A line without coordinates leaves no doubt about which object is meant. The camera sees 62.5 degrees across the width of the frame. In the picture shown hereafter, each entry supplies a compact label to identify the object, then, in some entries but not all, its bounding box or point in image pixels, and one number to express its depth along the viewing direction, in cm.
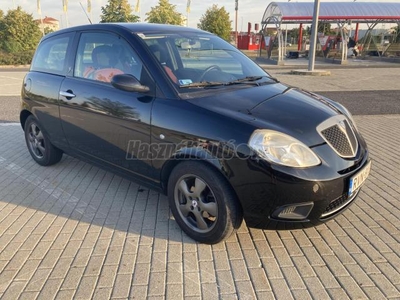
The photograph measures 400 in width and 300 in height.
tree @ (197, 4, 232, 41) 4134
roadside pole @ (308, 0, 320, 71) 1413
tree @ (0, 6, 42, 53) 2977
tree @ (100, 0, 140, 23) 3775
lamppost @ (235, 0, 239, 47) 4297
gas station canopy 2342
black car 241
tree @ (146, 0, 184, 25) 4464
